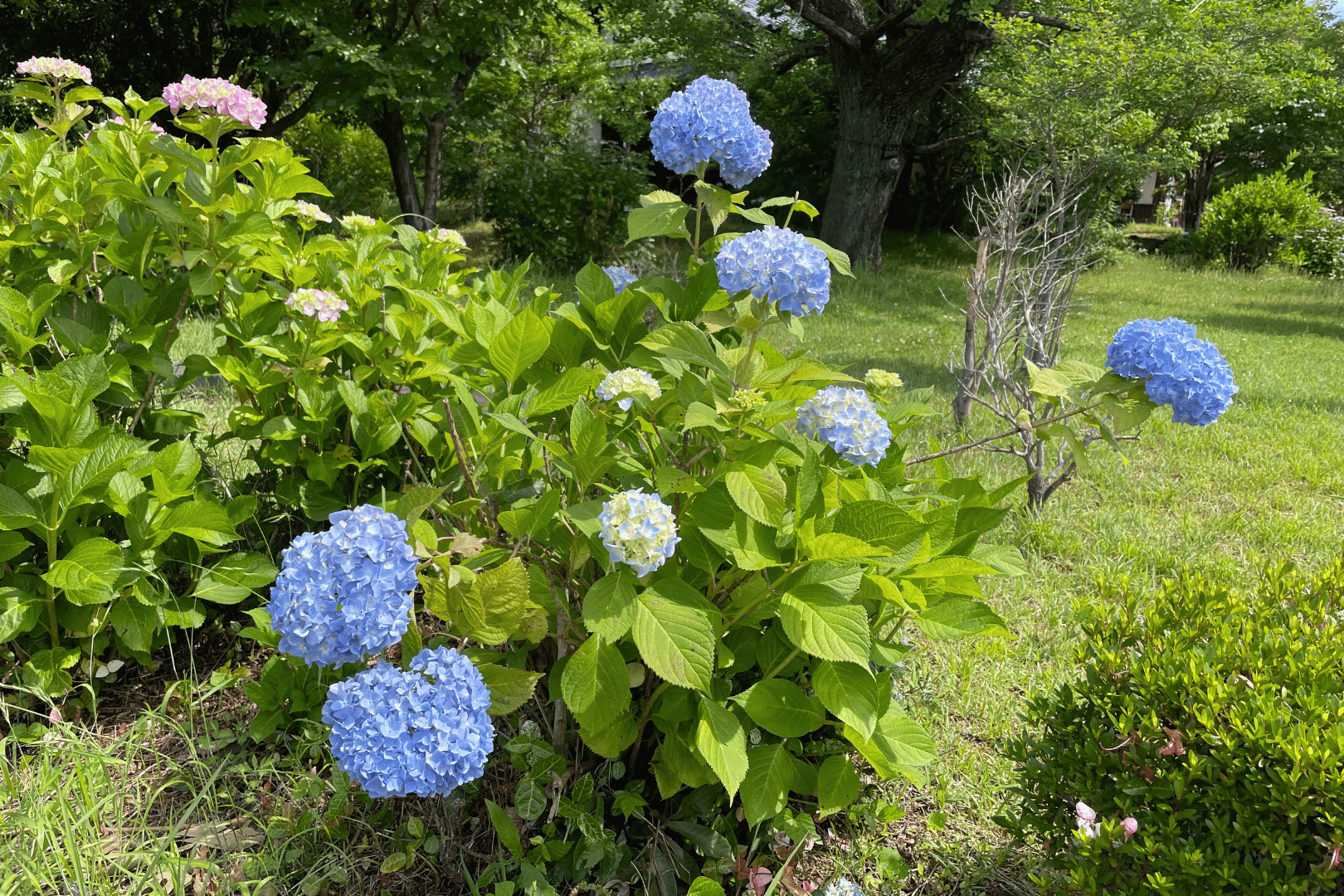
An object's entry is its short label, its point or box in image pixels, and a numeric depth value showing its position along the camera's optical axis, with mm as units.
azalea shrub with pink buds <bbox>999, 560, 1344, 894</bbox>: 1350
